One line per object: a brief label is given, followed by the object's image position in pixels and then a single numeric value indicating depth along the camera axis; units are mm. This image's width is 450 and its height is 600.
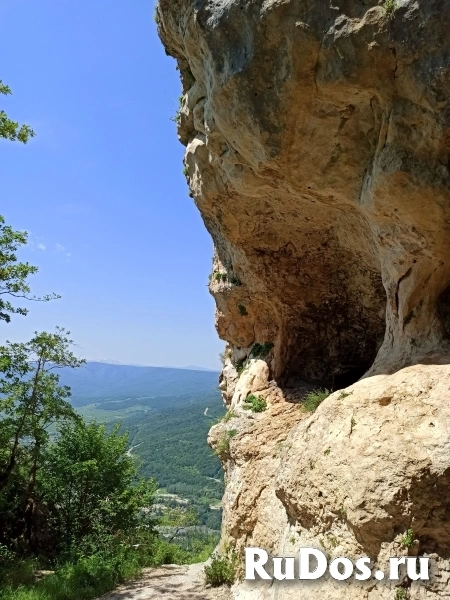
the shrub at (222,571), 9766
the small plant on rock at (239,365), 15573
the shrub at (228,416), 11922
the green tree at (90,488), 15773
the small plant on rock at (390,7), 6498
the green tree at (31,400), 13609
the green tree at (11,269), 12094
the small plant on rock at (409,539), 5562
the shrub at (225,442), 11125
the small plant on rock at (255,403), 11750
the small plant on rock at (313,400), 10320
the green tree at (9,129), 11281
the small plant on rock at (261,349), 14076
